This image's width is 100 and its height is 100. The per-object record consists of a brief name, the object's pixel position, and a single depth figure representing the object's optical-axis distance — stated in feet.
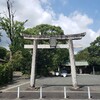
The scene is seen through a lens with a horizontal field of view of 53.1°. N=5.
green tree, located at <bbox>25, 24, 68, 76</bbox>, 67.58
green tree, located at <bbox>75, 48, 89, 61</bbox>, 119.11
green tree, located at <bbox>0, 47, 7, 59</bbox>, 91.06
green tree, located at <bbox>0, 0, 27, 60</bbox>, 60.14
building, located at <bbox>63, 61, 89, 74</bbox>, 98.54
